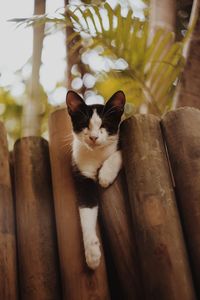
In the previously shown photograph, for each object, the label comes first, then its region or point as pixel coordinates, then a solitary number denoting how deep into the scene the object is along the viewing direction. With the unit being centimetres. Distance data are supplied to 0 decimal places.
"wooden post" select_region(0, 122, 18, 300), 169
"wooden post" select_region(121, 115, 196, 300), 150
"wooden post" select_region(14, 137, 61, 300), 172
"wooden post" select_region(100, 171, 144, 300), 166
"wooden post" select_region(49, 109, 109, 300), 162
